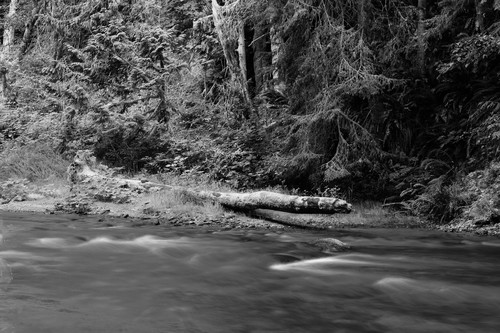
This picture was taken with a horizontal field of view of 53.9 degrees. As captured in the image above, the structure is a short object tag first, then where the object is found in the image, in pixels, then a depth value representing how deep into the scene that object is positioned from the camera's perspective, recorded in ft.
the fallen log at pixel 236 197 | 25.66
